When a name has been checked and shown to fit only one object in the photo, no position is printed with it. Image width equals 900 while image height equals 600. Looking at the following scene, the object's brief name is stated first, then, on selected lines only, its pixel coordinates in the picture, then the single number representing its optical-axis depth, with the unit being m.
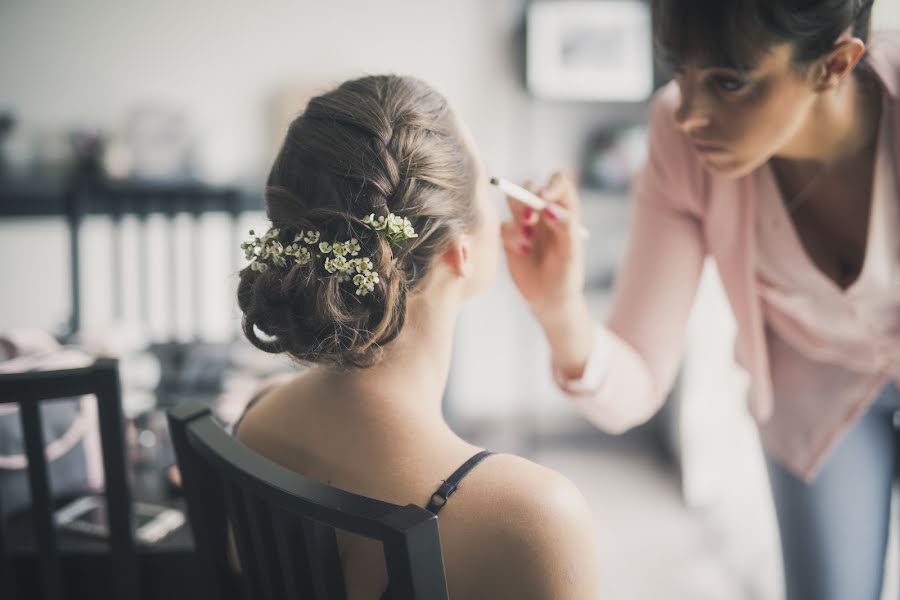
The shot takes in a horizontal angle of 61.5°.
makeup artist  1.00
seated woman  0.71
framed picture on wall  3.37
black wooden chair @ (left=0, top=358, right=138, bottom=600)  0.86
